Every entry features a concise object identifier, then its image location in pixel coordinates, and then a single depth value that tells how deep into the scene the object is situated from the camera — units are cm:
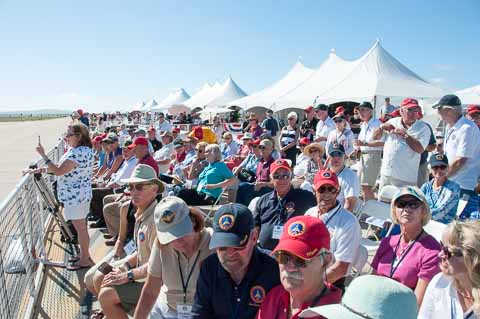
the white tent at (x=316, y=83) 1460
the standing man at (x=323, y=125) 785
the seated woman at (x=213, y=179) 598
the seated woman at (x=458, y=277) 198
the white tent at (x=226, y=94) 2970
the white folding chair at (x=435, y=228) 336
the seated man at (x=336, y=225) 298
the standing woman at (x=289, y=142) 879
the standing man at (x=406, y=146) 492
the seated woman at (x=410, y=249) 259
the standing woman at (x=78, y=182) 465
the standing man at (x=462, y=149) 421
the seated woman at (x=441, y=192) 381
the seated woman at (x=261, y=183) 568
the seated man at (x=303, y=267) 184
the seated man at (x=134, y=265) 308
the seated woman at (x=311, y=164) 592
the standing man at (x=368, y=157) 645
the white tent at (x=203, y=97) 3123
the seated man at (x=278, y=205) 361
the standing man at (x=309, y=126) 935
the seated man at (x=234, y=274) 222
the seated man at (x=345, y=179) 446
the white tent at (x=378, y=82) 1229
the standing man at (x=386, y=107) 1193
